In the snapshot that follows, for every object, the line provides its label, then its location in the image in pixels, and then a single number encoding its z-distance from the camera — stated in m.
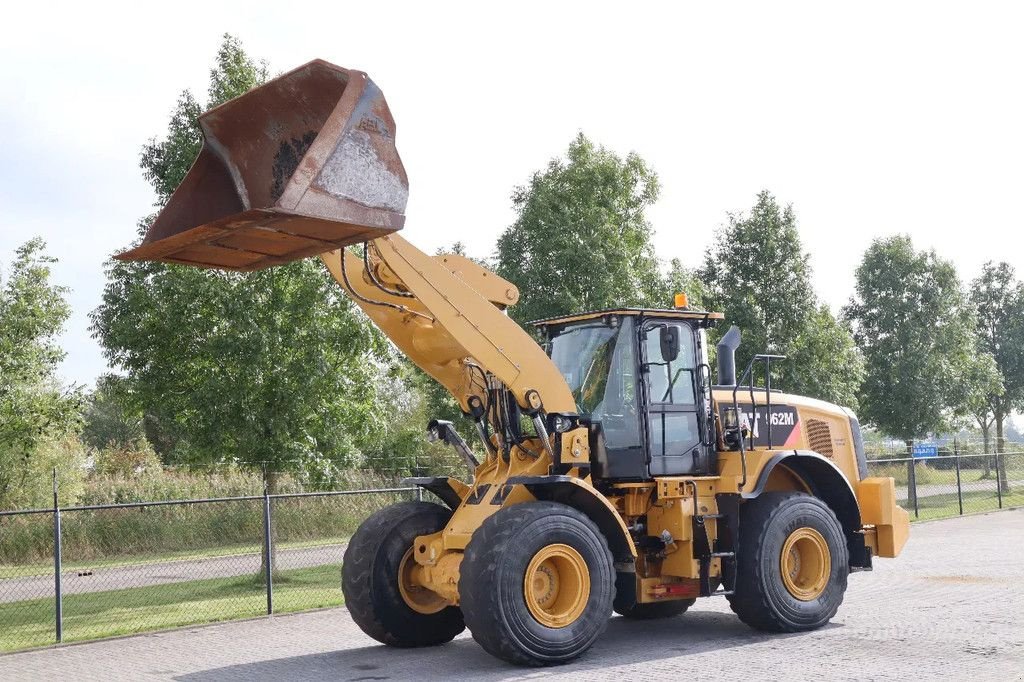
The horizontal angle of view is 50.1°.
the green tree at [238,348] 15.98
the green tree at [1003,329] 42.47
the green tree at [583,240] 20.91
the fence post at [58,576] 11.73
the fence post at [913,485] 26.66
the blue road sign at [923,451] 28.72
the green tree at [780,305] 26.53
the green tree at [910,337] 32.91
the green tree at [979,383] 33.50
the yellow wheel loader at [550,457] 8.33
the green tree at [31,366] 21.03
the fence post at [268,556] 13.27
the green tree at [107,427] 51.16
